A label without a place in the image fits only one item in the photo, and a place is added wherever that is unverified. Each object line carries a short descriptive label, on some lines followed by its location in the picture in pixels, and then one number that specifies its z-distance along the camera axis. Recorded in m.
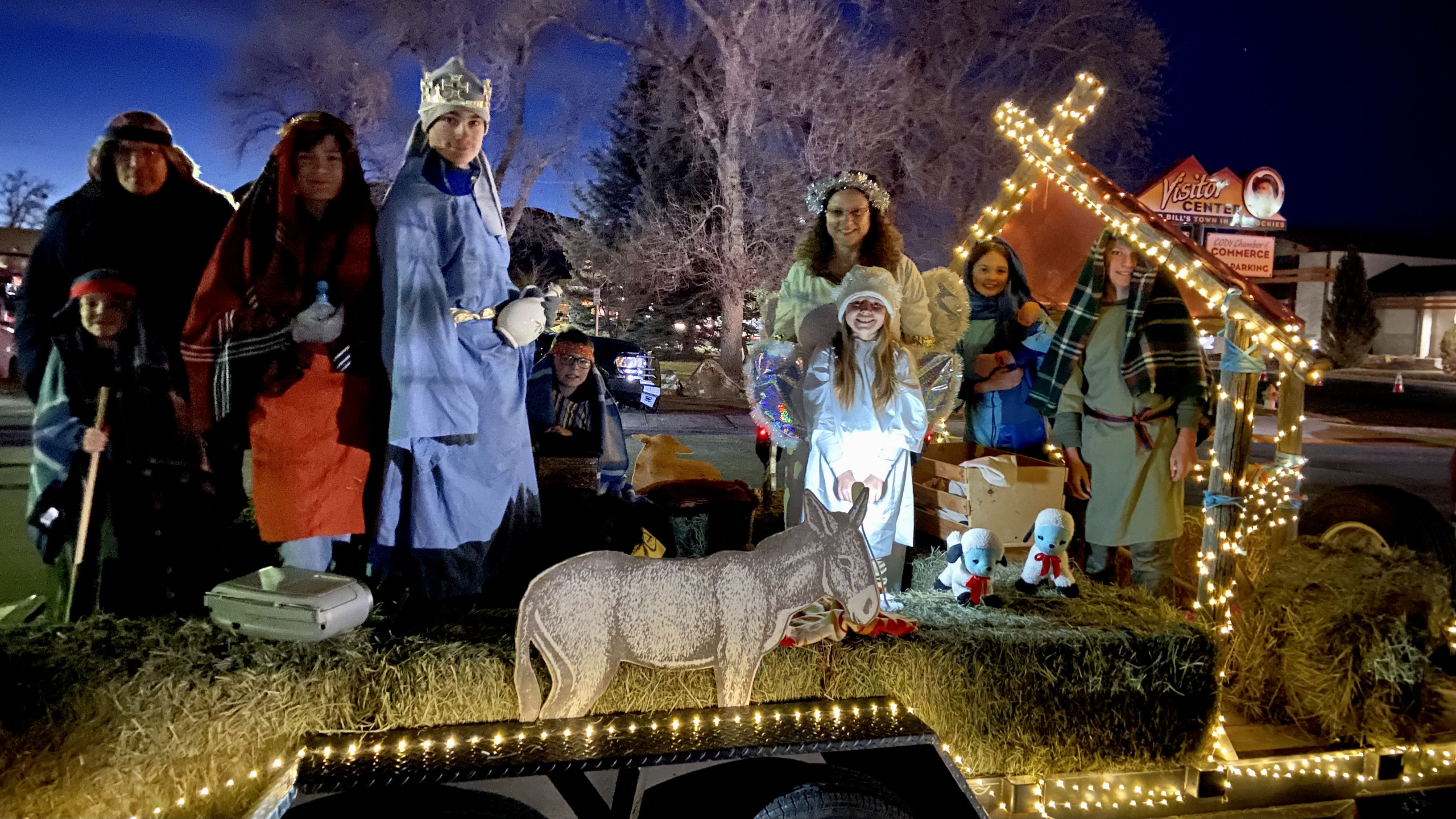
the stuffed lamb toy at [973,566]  3.74
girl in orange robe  3.26
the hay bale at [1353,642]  3.57
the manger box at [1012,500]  4.28
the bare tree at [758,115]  15.45
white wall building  29.39
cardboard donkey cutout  2.57
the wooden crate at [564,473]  4.55
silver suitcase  2.92
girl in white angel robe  3.51
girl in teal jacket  5.17
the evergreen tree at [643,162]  17.08
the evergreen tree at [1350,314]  28.11
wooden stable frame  3.72
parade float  2.60
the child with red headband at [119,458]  3.32
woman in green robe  4.23
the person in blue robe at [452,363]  3.20
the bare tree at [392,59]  15.32
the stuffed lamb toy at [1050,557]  3.91
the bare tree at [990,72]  16.44
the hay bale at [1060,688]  3.22
